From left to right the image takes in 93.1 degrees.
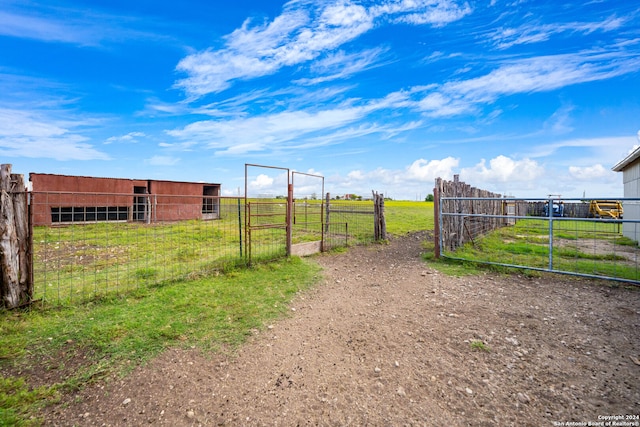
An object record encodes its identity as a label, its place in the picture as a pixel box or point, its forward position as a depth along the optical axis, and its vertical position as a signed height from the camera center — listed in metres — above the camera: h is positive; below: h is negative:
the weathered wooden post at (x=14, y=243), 4.43 -0.51
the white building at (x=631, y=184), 11.07 +0.92
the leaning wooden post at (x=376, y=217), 11.77 -0.35
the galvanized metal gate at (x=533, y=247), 7.24 -1.36
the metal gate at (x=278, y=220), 7.56 -0.34
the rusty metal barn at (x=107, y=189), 14.67 +1.12
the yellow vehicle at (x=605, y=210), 18.69 -0.15
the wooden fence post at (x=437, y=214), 8.71 -0.18
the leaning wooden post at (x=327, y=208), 12.70 +0.01
